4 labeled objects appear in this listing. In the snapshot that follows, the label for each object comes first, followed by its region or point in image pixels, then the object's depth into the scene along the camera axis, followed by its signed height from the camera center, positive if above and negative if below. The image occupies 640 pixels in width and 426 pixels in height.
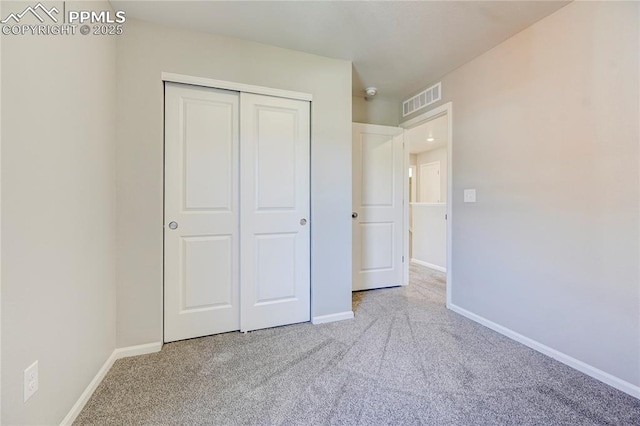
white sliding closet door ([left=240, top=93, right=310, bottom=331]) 2.33 +0.00
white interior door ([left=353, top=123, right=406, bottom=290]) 3.43 +0.08
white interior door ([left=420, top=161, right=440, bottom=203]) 6.54 +0.71
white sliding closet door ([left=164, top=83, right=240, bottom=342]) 2.13 -0.01
